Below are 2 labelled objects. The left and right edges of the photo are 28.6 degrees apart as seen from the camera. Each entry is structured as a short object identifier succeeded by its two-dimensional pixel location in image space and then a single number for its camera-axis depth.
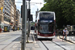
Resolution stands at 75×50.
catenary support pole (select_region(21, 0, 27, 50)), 7.37
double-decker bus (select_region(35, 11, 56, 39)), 19.61
